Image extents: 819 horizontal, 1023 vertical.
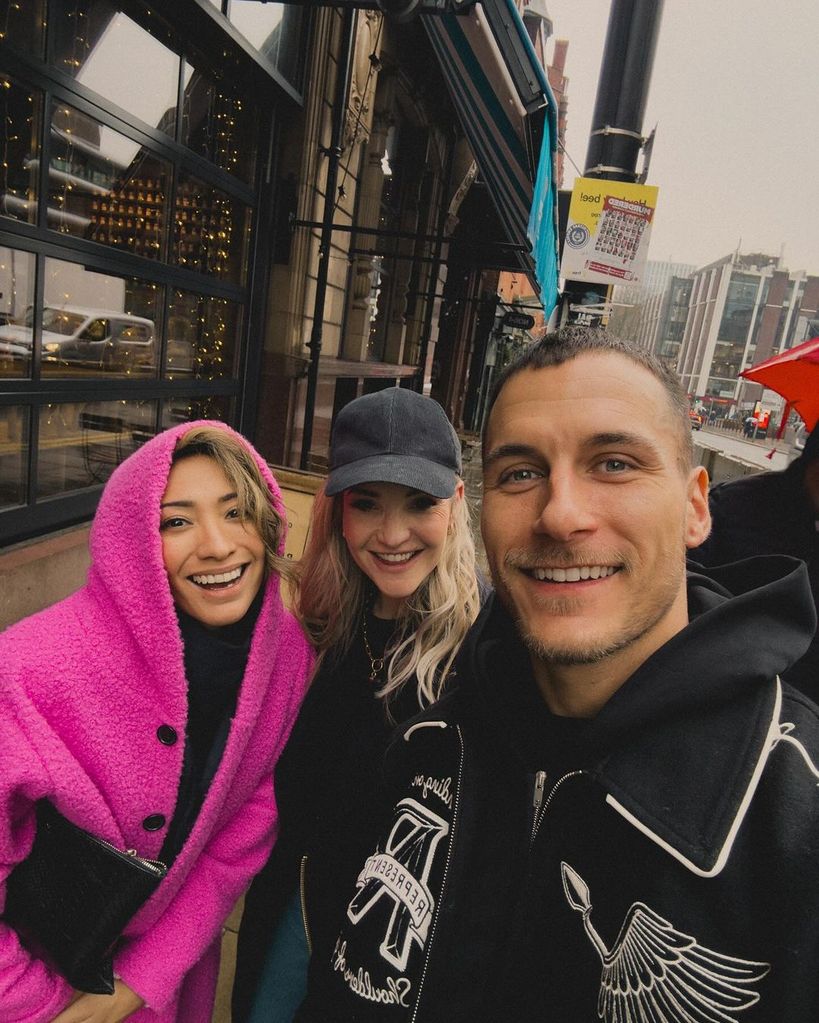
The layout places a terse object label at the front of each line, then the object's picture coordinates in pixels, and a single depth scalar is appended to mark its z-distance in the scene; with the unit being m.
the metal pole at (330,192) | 5.11
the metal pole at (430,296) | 7.56
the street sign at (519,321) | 17.56
